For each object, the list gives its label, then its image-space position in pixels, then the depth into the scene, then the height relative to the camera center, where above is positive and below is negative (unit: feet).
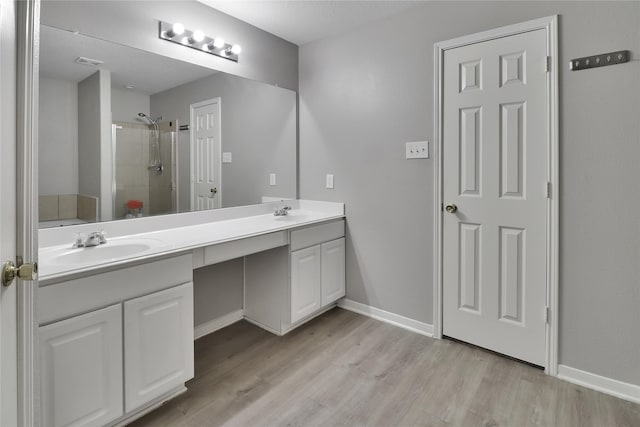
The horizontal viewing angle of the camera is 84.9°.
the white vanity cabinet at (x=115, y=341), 4.32 -1.83
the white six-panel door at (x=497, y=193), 6.63 +0.34
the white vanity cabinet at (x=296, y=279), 8.13 -1.69
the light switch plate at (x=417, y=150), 8.01 +1.41
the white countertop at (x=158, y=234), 4.96 -0.45
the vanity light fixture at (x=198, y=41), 7.05 +3.68
